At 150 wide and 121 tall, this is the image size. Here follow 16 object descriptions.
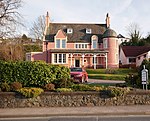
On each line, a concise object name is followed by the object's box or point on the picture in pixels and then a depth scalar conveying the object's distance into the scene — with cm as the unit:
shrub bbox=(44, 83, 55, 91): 1499
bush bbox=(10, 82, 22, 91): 1449
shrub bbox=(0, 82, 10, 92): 1459
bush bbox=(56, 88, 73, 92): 1451
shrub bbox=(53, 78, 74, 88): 1557
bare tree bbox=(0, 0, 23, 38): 2700
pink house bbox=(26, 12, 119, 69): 5266
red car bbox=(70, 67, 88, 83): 2477
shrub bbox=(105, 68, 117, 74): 4250
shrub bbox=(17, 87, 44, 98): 1380
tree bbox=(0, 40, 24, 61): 2803
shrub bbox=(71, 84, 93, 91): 1500
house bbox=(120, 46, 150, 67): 5776
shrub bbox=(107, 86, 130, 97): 1399
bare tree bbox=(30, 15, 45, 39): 6688
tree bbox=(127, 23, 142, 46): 7516
